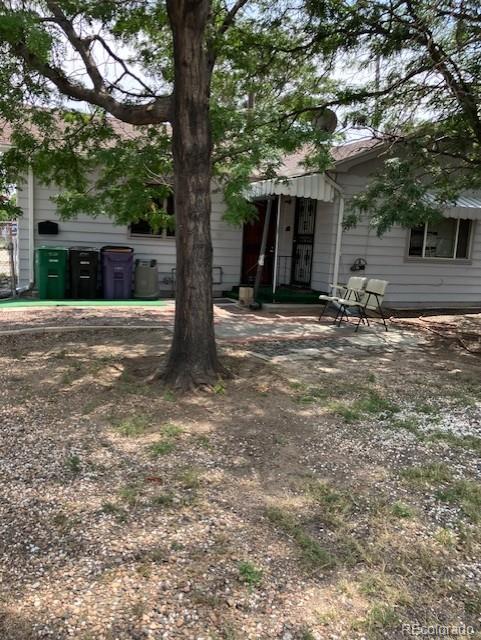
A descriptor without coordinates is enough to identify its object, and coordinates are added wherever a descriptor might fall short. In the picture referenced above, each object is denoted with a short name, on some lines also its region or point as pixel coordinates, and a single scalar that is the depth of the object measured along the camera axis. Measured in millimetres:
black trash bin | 10523
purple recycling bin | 10758
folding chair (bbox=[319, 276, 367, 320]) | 9448
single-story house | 10711
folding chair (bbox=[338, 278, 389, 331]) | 8977
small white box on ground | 11002
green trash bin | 10219
